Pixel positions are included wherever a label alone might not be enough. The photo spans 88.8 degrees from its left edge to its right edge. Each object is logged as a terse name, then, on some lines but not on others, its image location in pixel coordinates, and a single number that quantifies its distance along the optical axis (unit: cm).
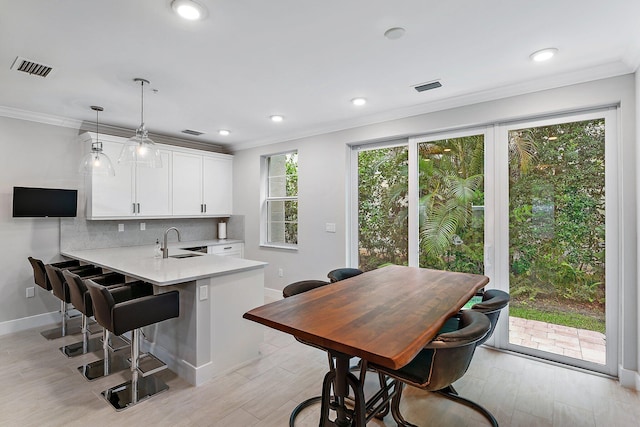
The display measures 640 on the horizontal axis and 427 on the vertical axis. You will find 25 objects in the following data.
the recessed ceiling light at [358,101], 339
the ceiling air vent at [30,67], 249
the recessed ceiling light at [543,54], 235
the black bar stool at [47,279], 333
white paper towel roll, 568
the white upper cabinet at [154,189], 445
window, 503
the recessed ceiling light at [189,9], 181
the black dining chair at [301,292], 213
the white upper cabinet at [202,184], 491
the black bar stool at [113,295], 261
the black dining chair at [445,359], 141
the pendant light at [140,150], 287
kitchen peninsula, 260
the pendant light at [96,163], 329
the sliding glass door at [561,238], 274
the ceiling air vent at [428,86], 296
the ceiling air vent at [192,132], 473
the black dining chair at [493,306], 193
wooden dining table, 127
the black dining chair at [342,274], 279
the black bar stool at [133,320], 224
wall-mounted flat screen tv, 359
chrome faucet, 343
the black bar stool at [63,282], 297
